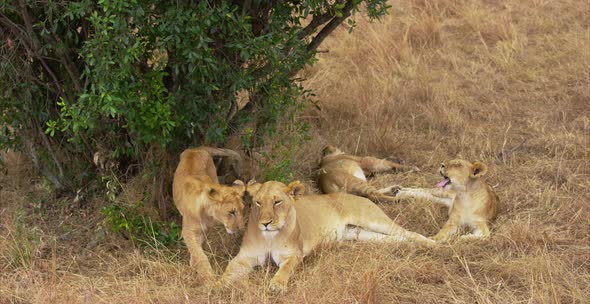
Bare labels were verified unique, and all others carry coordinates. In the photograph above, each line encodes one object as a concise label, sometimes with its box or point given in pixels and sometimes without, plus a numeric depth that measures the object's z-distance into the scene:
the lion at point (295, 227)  8.06
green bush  8.12
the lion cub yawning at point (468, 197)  9.59
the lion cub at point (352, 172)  11.19
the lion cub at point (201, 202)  8.05
